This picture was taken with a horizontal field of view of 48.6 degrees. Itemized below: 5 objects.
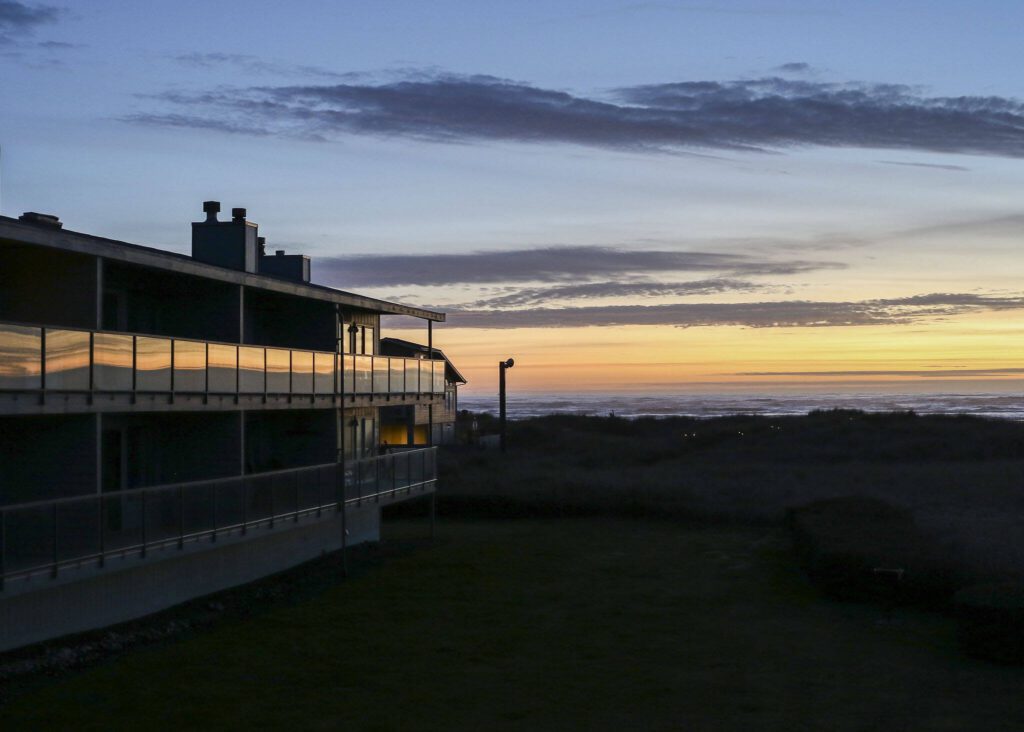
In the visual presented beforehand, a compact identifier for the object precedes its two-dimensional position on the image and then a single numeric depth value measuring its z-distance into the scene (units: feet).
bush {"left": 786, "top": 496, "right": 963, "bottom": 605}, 76.95
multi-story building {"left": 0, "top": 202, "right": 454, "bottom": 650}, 55.98
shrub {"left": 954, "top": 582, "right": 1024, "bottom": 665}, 60.90
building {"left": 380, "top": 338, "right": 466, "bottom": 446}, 168.96
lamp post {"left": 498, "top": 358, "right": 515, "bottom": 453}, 193.98
